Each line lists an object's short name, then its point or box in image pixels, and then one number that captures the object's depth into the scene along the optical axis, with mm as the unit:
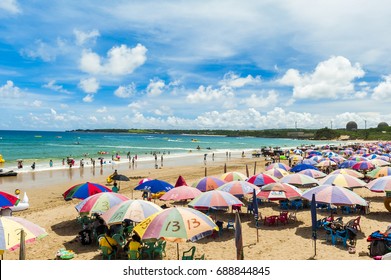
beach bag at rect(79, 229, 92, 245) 11258
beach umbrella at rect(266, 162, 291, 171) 21975
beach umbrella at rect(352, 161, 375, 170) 23422
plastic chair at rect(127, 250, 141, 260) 9242
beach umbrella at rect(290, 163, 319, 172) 23181
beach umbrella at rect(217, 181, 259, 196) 13789
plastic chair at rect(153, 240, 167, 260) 9945
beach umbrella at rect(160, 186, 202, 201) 13022
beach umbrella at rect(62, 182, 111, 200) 13364
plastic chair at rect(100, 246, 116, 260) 9688
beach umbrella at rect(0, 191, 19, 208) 10516
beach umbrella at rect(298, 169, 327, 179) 18622
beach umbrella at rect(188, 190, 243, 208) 11716
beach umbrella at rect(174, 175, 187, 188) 17109
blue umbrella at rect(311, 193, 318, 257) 10033
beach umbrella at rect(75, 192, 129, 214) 11125
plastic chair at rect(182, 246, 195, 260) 8836
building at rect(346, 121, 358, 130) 188850
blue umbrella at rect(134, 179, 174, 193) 14883
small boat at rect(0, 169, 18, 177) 32406
